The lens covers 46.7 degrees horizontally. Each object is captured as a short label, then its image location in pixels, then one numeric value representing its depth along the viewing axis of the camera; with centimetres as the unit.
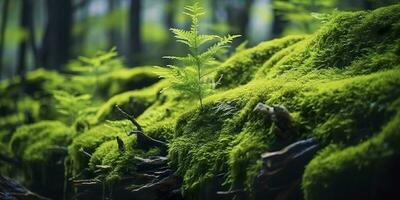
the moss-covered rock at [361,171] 270
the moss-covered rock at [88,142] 529
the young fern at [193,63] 430
